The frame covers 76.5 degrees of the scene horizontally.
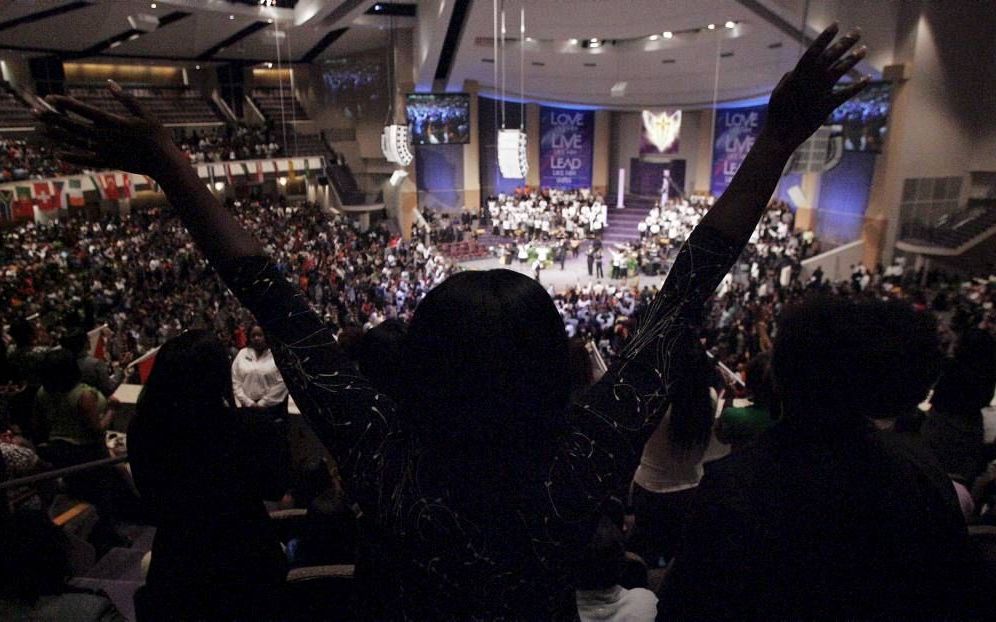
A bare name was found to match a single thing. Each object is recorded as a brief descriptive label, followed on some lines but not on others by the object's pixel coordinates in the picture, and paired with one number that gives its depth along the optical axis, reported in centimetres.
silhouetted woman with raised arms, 63
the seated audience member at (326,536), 161
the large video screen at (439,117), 1802
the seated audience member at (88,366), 320
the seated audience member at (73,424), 249
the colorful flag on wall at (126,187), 1575
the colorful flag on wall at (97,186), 1544
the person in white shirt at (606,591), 112
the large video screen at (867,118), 1379
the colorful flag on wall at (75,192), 1519
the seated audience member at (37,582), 118
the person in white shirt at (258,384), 343
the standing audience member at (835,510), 66
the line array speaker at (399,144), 1001
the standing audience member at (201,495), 108
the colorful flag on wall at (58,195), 1470
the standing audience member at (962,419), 226
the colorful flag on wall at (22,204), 1389
